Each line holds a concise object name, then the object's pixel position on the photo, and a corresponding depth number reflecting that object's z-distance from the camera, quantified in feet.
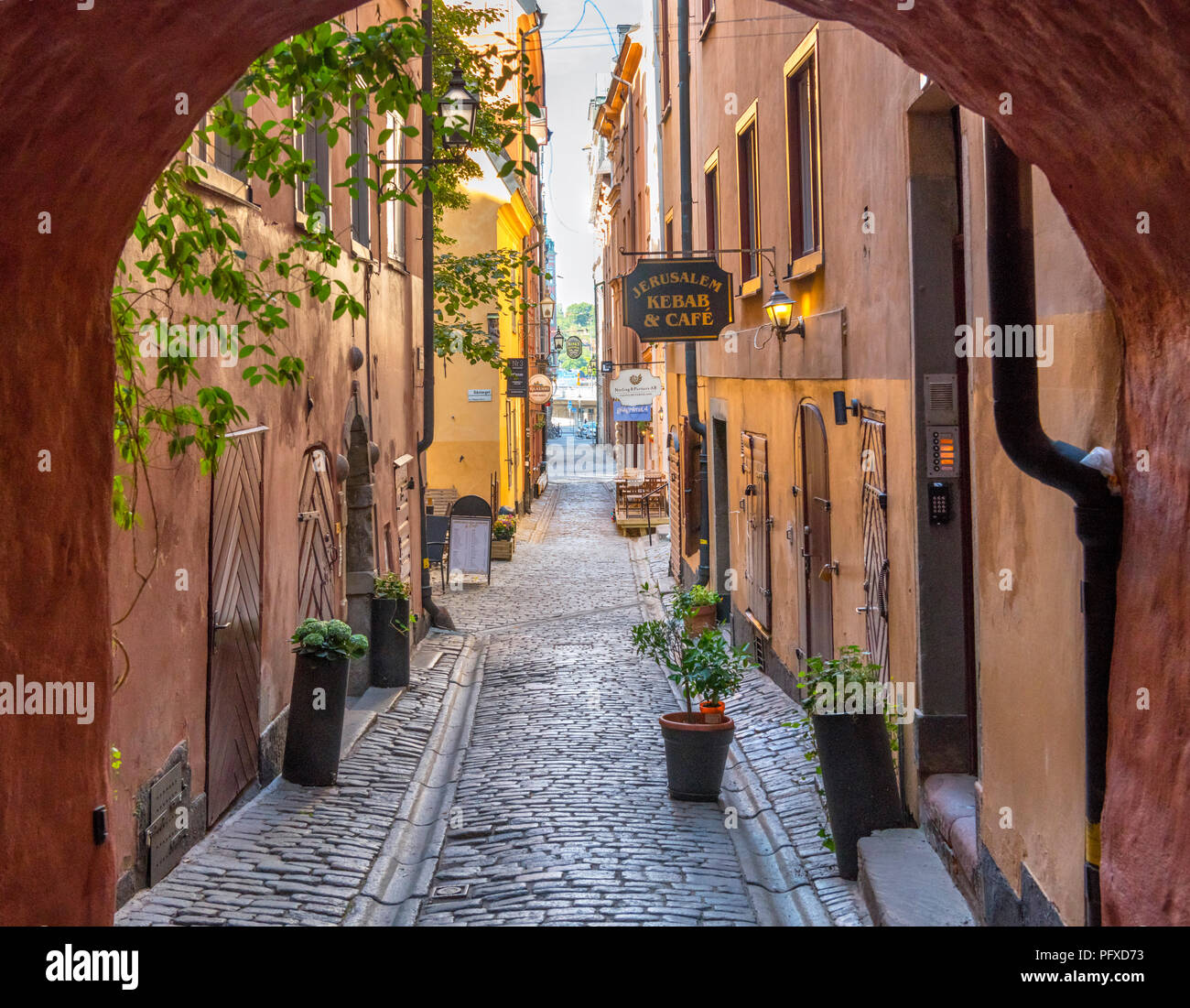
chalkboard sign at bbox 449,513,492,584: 67.26
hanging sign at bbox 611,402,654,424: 90.43
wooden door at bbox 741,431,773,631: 41.45
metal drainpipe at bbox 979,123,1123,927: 11.84
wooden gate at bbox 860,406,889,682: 25.85
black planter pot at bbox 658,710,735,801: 28.27
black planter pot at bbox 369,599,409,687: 41.11
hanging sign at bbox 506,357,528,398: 97.81
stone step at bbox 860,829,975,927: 18.76
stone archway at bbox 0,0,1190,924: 9.73
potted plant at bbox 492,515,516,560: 81.05
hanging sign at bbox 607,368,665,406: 80.07
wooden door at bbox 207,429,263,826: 25.71
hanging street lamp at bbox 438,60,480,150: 34.22
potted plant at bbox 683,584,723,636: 43.62
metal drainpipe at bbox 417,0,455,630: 53.31
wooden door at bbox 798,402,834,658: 32.17
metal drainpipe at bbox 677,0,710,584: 56.44
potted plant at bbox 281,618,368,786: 28.78
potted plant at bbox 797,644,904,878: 22.00
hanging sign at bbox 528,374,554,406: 121.39
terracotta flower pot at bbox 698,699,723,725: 28.78
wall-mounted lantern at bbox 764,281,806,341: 33.96
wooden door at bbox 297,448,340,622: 34.19
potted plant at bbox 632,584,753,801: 28.30
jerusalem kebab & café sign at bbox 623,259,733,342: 43.32
